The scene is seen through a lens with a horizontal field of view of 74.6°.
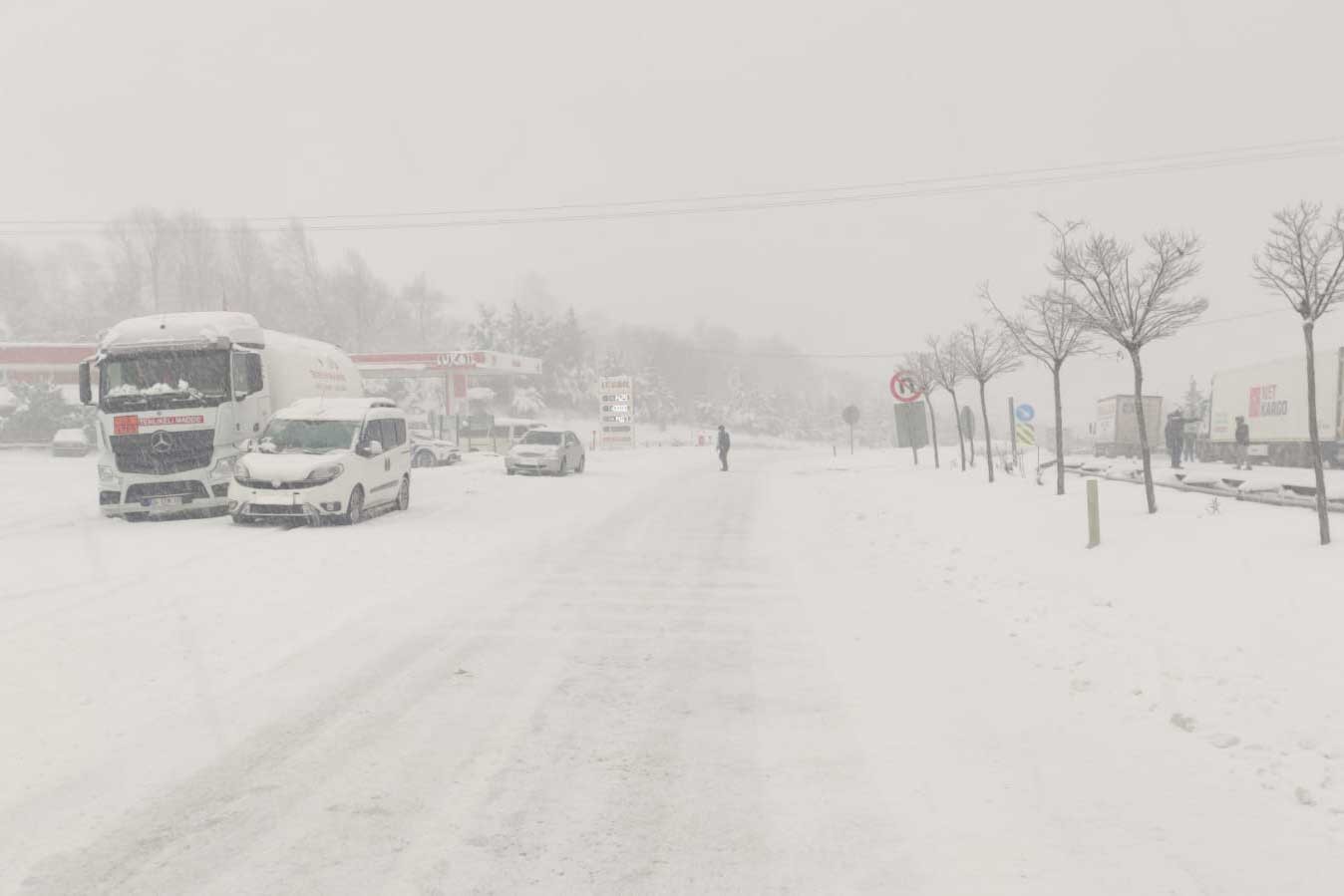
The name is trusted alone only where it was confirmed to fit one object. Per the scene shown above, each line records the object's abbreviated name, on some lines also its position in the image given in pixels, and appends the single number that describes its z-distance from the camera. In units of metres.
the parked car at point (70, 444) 38.25
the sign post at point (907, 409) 26.38
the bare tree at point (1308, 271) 9.03
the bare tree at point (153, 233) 85.38
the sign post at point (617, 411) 54.47
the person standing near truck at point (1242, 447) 24.41
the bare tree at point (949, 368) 29.08
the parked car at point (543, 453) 27.91
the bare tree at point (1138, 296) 12.59
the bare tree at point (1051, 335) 17.22
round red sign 26.10
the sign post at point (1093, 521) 10.09
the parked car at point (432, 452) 35.88
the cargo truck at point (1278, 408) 23.45
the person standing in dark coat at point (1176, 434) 25.39
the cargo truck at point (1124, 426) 38.84
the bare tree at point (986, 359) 24.84
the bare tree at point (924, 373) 32.38
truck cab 15.04
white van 14.18
